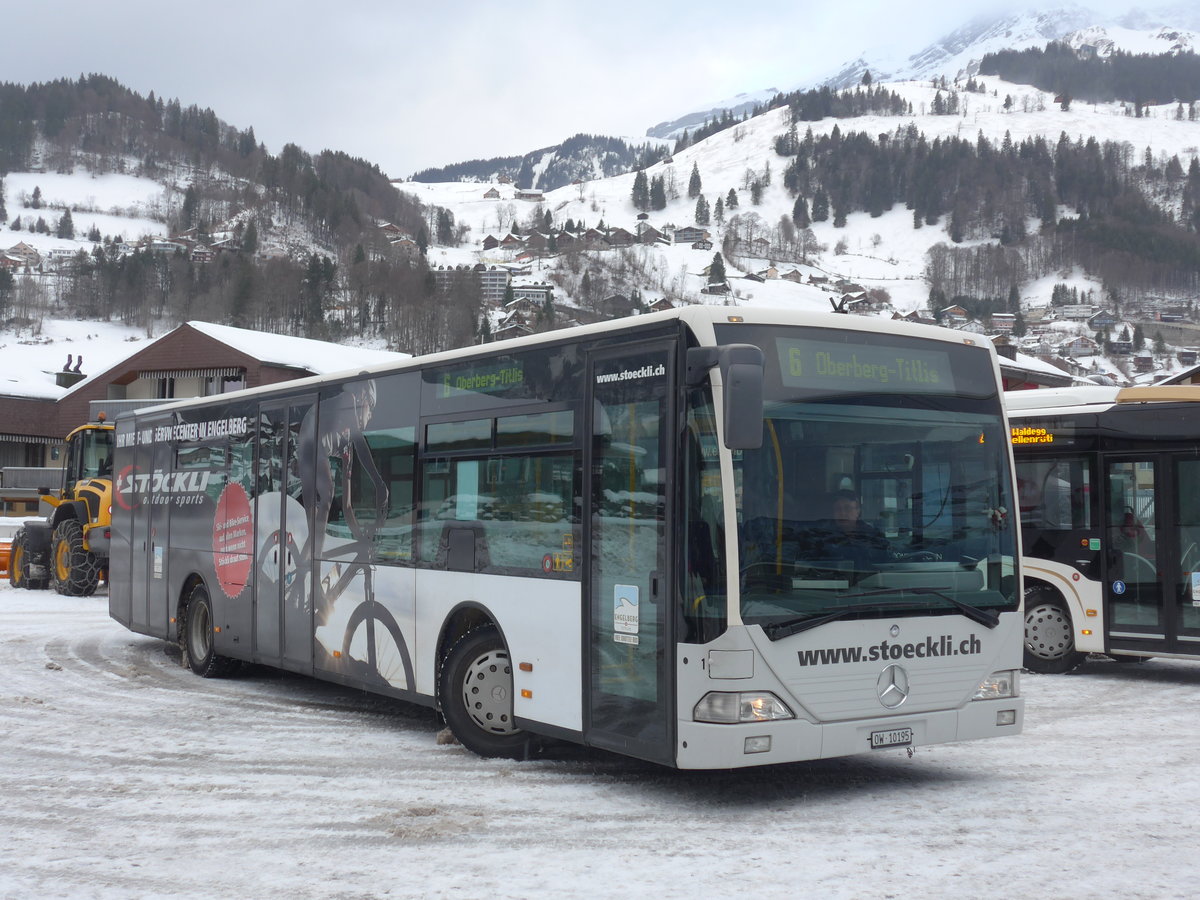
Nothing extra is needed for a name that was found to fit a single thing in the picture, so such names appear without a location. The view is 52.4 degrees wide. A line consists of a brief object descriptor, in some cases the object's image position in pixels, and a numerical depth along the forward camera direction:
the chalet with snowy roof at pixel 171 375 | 53.84
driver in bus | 6.85
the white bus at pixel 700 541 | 6.61
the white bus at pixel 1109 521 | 12.33
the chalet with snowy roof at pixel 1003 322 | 190.21
